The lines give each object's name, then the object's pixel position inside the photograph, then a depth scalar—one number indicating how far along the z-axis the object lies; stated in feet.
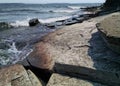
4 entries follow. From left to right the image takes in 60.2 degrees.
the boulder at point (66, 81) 5.75
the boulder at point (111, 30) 5.55
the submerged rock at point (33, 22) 21.00
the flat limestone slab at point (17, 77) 6.14
